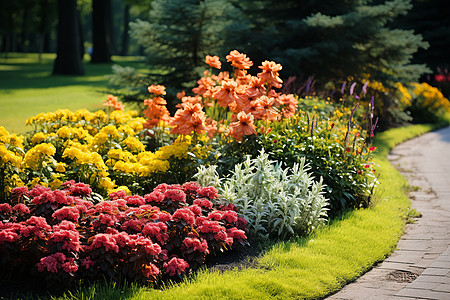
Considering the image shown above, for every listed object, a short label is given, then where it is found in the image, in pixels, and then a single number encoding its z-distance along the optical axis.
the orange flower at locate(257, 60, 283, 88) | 6.16
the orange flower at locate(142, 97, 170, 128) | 6.77
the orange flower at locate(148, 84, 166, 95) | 6.74
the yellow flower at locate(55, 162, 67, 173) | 5.10
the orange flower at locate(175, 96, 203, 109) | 6.48
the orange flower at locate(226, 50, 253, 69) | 6.56
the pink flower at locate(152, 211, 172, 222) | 4.08
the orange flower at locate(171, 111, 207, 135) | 5.57
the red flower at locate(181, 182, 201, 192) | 4.83
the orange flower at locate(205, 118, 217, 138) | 6.12
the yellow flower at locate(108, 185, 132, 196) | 4.94
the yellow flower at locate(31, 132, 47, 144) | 6.00
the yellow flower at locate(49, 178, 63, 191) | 4.88
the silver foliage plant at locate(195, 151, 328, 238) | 4.84
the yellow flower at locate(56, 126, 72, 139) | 6.04
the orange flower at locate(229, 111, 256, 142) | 5.60
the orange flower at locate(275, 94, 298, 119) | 6.31
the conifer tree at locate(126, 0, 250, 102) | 10.05
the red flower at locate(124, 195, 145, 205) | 4.43
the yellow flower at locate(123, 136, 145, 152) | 6.05
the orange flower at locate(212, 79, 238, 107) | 5.91
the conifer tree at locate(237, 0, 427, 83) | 10.37
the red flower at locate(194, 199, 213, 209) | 4.60
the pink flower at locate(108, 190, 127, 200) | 4.63
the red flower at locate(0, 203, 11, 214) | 4.08
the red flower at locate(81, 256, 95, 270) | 3.63
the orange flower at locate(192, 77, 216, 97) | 6.80
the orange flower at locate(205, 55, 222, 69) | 7.06
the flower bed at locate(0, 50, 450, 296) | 3.74
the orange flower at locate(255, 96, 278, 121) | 5.91
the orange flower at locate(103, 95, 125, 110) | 7.52
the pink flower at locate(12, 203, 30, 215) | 4.10
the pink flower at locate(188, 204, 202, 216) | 4.39
